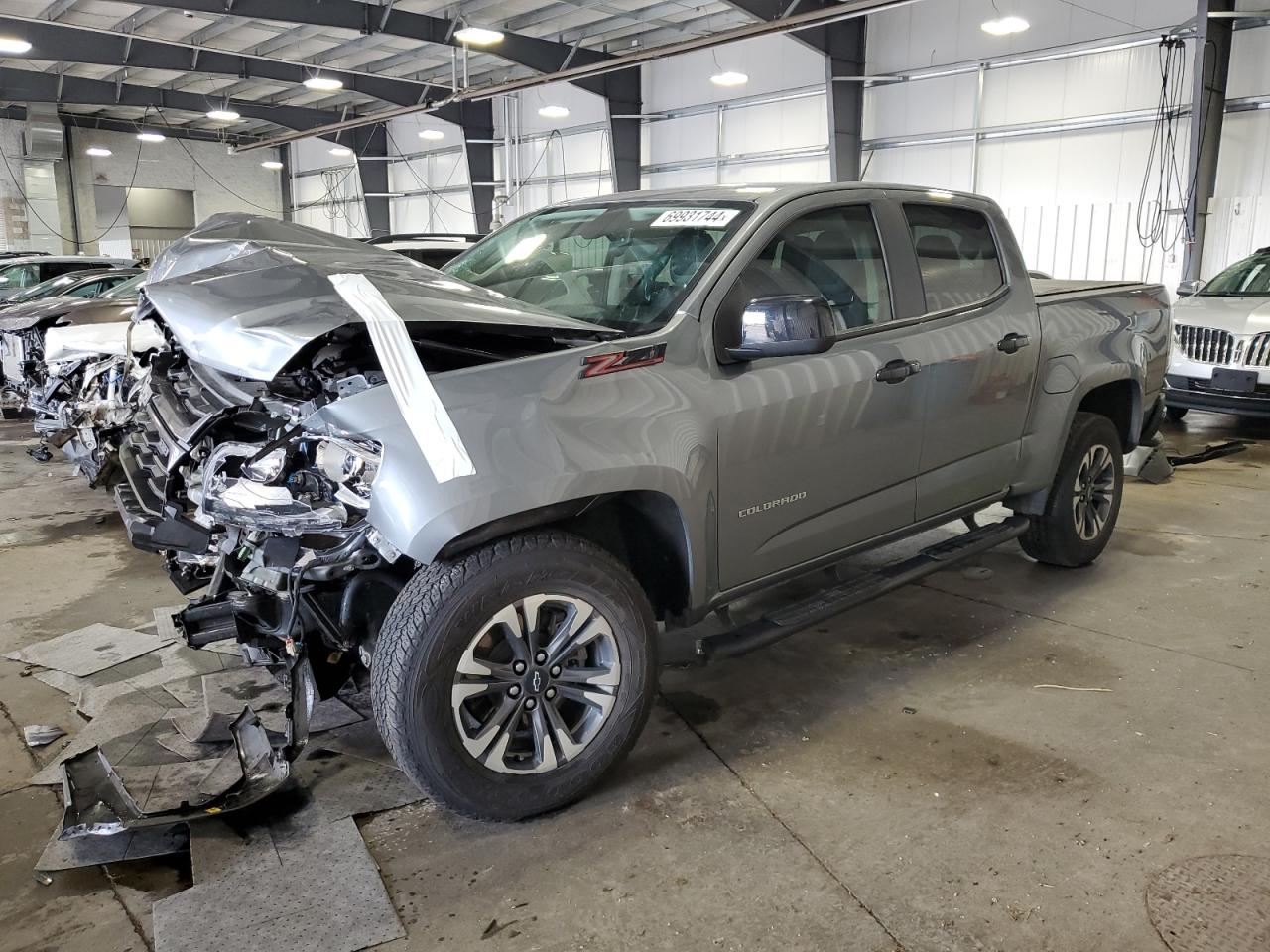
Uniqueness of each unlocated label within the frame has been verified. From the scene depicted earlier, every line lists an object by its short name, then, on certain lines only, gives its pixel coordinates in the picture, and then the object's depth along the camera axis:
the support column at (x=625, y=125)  18.70
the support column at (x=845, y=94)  14.91
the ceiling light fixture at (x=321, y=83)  15.95
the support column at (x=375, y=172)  25.69
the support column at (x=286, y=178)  30.38
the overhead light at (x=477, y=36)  14.05
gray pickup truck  2.50
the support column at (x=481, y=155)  21.97
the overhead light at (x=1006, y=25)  11.73
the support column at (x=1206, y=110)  11.09
